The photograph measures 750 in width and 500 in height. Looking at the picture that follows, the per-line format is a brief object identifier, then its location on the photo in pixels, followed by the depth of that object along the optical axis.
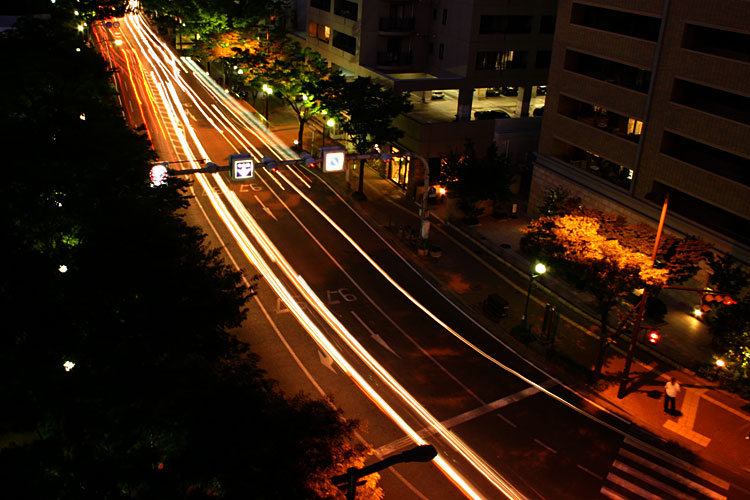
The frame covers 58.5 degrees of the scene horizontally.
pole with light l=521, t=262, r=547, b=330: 30.61
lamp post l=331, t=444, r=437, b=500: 13.77
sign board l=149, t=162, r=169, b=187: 28.42
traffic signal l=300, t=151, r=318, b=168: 29.08
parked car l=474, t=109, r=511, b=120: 60.29
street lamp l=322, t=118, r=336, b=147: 53.03
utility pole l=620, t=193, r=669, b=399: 27.20
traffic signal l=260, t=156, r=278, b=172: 28.53
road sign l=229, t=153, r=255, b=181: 27.64
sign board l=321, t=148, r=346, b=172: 27.97
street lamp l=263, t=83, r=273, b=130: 61.66
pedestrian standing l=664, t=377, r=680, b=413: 27.59
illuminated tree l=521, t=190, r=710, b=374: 28.06
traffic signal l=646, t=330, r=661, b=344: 28.53
